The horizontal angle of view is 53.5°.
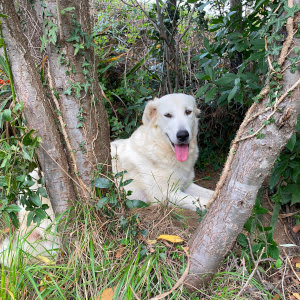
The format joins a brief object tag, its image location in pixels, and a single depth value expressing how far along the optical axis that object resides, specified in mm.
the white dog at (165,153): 2808
